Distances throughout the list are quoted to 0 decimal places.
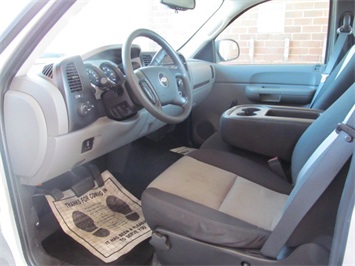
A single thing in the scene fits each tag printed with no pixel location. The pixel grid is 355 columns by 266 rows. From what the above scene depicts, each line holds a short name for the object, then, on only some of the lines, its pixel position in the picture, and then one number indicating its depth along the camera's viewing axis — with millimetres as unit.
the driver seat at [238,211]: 782
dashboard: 969
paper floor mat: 1246
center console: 1447
